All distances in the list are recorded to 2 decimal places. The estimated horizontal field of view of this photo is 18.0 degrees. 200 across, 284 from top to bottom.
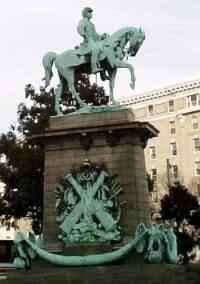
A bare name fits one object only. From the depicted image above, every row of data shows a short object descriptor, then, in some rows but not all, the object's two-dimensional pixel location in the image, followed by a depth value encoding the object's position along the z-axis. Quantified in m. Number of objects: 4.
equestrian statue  23.12
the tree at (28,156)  39.50
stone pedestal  20.98
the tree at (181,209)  43.92
